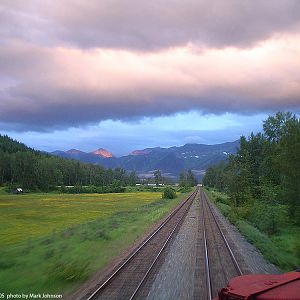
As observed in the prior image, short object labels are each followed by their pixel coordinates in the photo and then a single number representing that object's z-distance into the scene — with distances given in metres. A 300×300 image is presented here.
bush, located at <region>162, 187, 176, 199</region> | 105.70
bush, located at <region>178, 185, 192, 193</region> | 170.49
